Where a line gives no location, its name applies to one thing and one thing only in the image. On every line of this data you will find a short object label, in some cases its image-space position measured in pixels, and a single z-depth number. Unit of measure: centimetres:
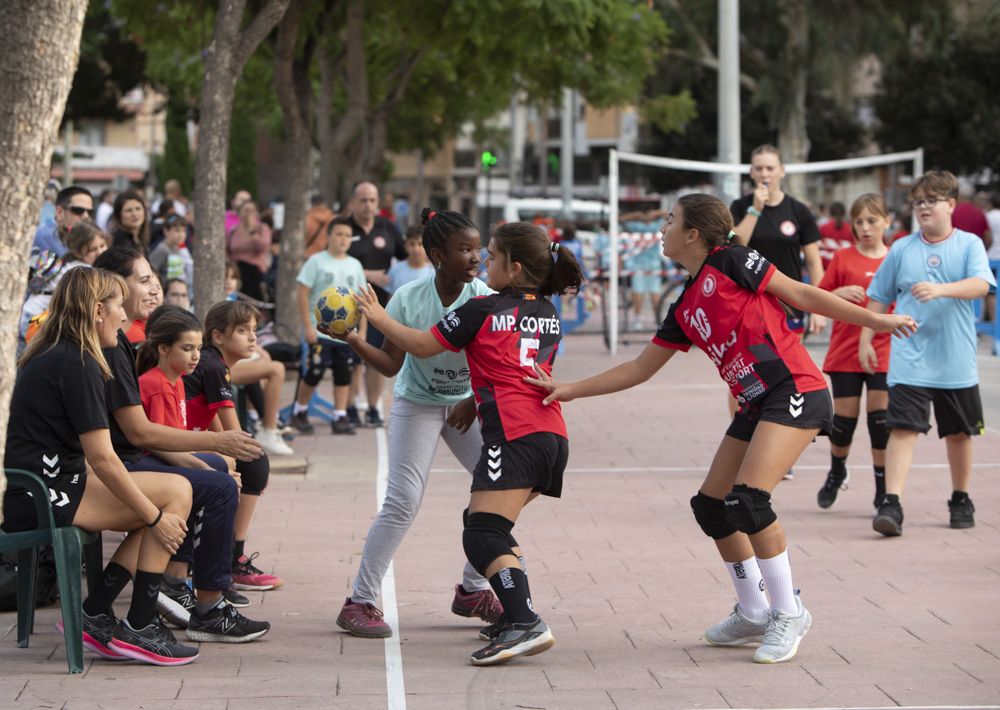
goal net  1831
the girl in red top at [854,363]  916
